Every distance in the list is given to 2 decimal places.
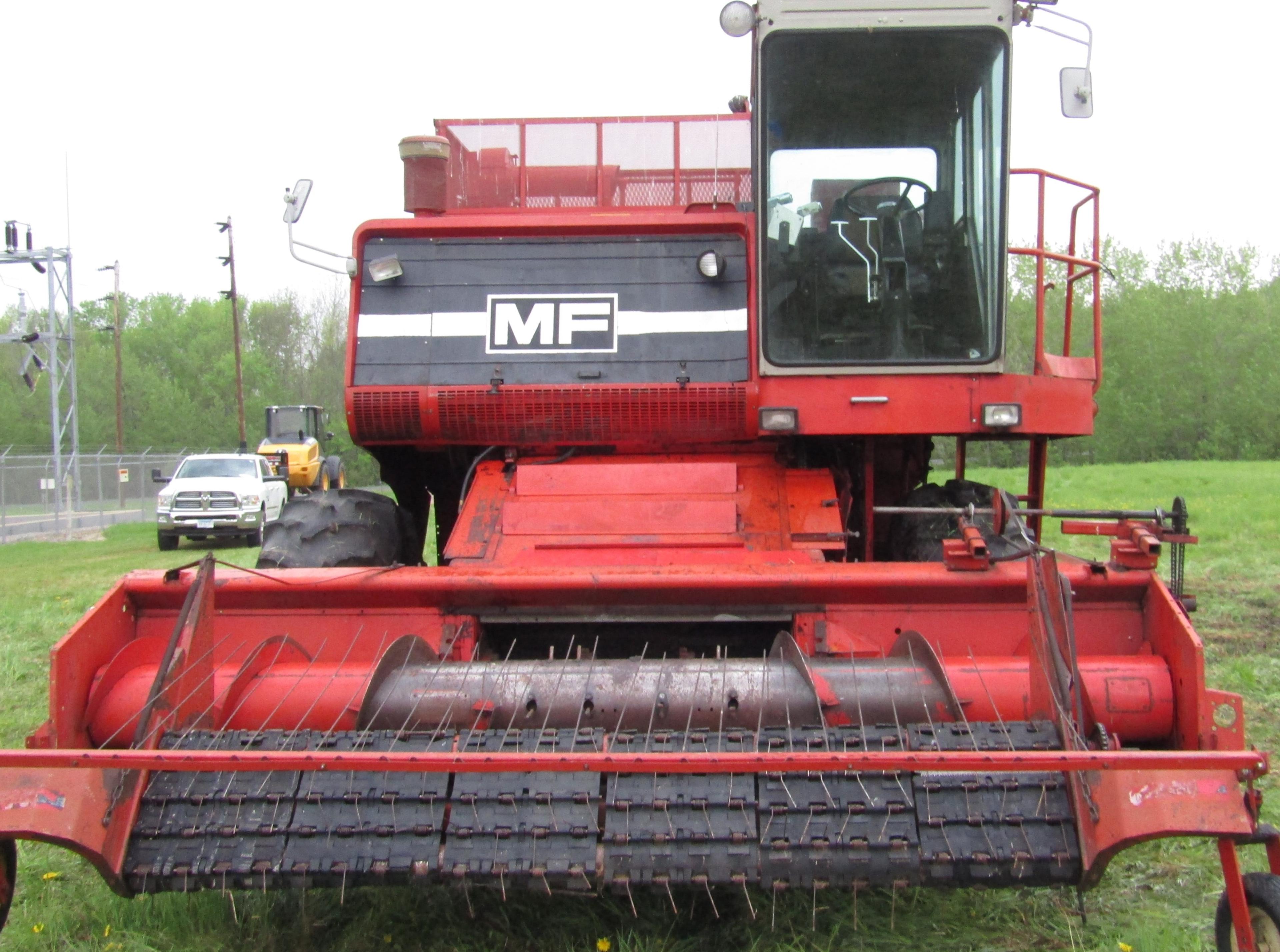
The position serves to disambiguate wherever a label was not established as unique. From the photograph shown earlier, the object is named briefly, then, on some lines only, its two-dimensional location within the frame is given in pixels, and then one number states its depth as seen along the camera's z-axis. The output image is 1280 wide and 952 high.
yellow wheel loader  25.22
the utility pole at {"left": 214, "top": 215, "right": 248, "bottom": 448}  36.12
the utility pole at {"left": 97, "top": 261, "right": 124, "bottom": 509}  40.17
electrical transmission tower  21.91
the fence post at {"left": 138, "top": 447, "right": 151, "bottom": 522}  30.67
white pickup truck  19.56
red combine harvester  2.58
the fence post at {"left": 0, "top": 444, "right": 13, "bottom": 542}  21.69
